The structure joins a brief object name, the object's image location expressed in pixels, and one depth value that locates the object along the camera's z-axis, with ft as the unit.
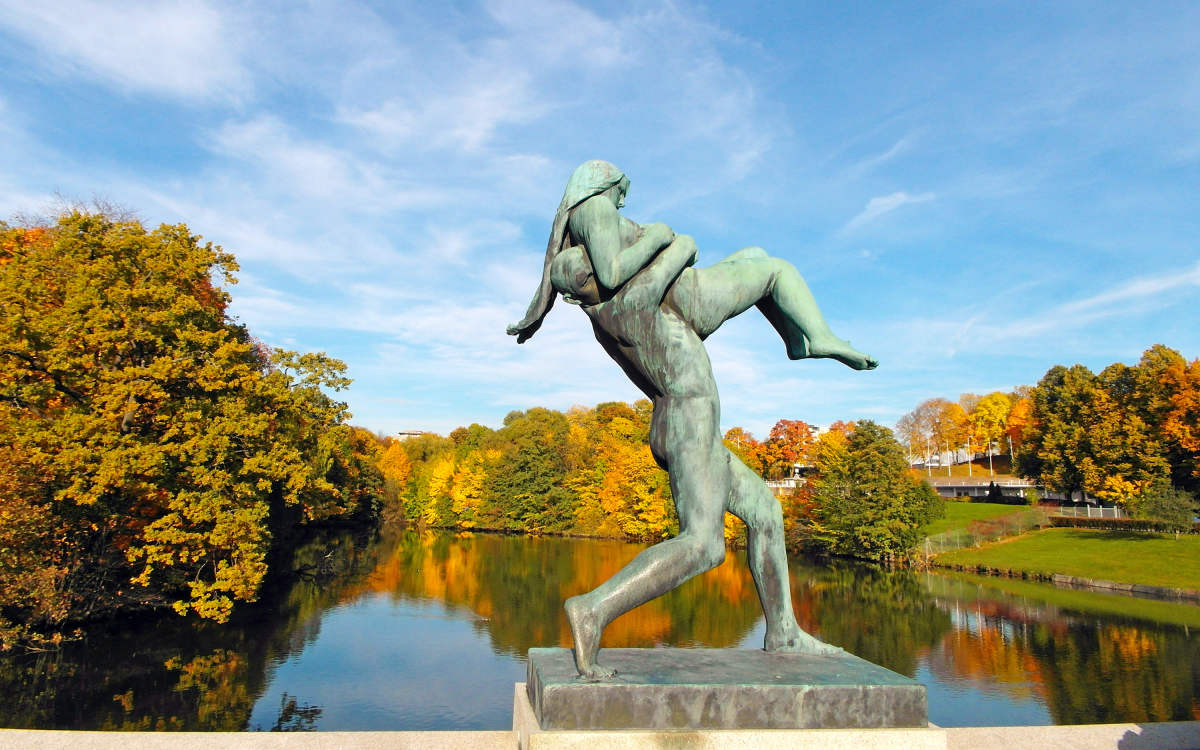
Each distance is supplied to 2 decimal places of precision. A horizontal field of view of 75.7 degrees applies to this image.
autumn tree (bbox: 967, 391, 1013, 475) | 263.49
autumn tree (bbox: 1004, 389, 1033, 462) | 231.50
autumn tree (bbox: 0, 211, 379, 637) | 49.70
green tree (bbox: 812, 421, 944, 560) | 117.39
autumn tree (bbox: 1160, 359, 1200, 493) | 113.29
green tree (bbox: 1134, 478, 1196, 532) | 104.63
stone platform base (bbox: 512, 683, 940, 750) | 10.61
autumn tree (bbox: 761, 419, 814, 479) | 209.56
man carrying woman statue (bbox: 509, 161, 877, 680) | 12.84
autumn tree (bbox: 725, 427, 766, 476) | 159.08
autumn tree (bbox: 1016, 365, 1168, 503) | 121.70
